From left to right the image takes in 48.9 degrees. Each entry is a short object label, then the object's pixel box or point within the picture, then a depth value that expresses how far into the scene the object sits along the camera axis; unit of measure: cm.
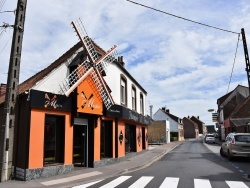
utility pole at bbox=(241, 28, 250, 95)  1467
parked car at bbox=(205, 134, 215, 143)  4784
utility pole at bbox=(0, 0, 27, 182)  1124
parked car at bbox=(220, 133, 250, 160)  1755
